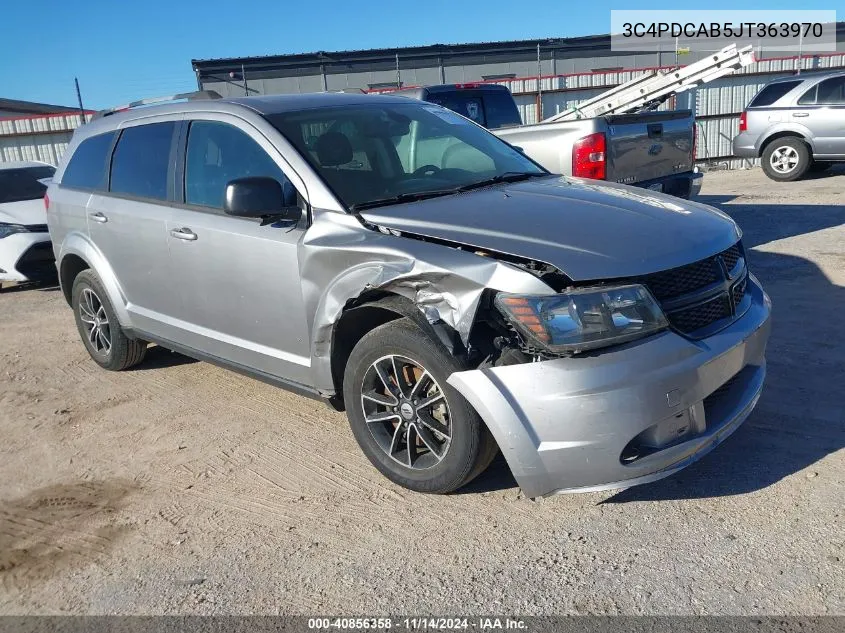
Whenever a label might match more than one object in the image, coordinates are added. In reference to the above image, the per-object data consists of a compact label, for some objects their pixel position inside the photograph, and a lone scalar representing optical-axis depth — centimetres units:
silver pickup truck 689
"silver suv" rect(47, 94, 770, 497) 291
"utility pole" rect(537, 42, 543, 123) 1772
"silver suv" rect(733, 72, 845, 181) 1270
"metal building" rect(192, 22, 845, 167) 2627
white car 869
